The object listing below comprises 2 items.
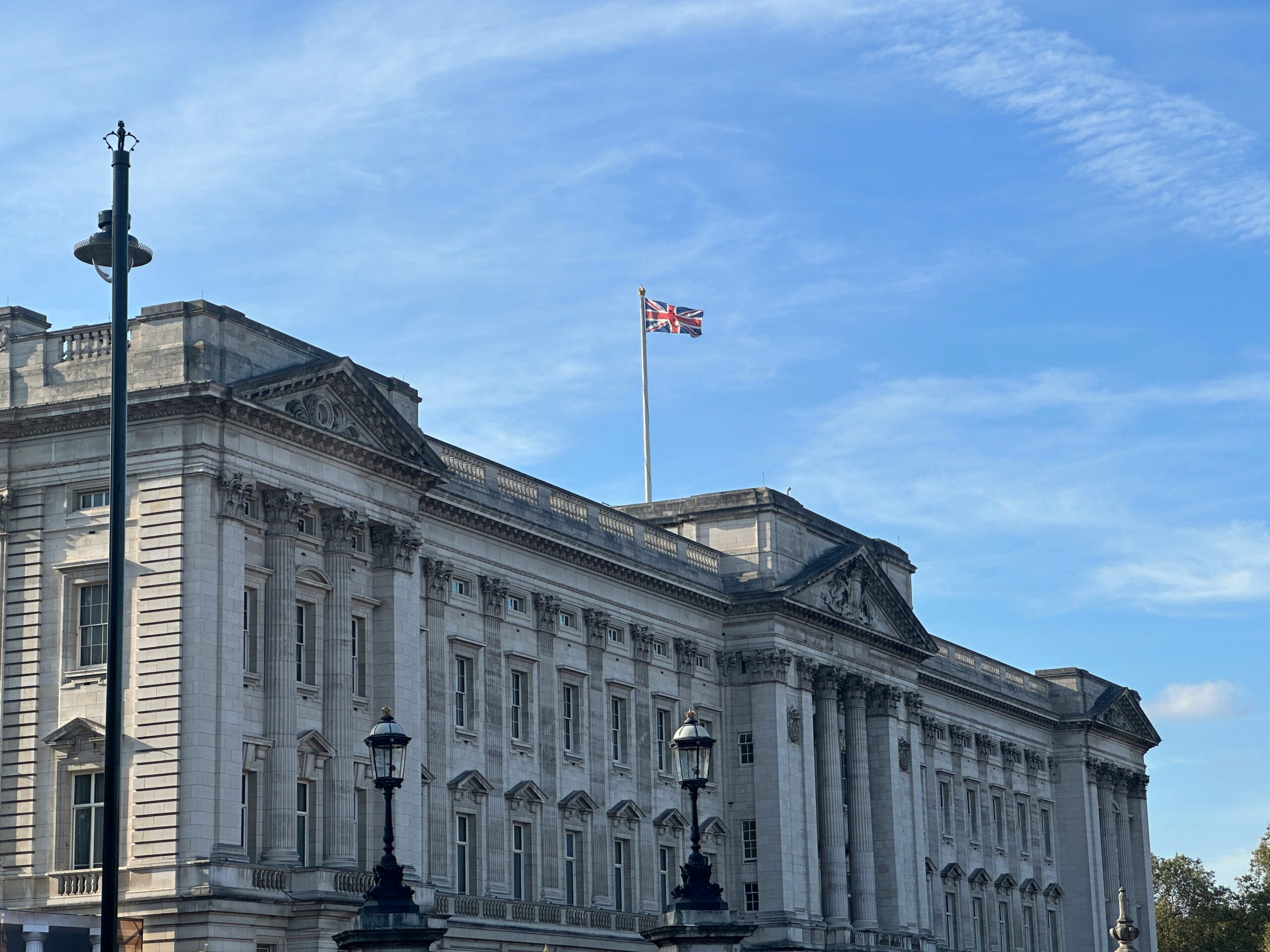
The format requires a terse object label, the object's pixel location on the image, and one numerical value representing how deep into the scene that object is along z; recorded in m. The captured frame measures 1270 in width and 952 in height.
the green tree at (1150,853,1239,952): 151.75
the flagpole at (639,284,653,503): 93.12
